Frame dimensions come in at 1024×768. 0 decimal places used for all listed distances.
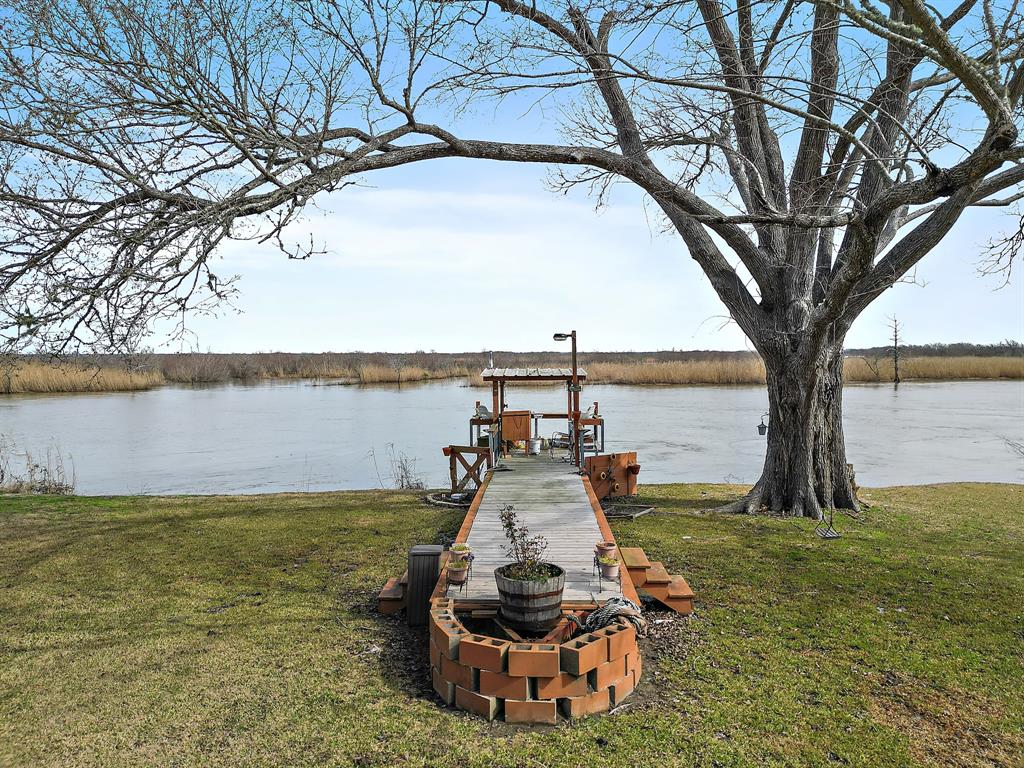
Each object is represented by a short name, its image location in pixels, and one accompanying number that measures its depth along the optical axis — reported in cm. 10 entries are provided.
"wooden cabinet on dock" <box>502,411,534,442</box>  1129
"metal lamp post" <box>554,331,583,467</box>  983
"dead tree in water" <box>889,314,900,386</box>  3328
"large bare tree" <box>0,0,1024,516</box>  539
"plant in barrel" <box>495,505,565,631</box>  422
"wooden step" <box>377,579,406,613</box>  547
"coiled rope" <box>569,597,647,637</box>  420
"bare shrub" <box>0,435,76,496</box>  1275
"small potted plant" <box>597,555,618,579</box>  493
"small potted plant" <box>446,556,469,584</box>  488
